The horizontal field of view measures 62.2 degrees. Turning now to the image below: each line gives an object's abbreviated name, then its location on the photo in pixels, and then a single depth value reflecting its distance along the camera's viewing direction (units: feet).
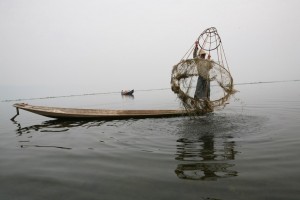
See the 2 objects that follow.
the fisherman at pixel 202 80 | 32.12
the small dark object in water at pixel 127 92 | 181.50
